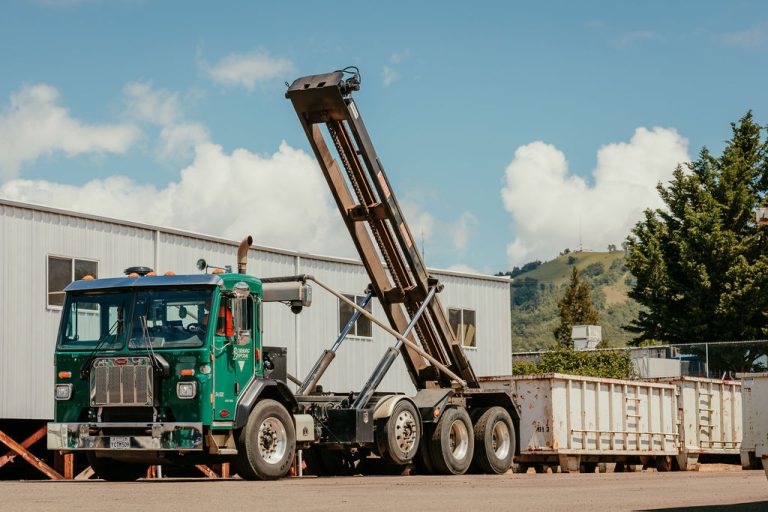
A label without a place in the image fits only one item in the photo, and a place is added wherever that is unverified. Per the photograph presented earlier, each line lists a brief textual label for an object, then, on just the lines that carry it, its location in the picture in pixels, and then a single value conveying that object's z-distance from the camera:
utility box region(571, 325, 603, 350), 57.12
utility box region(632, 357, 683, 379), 40.06
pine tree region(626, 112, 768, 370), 45.88
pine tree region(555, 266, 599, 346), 97.16
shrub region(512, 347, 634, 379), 44.97
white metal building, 22.72
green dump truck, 16.08
